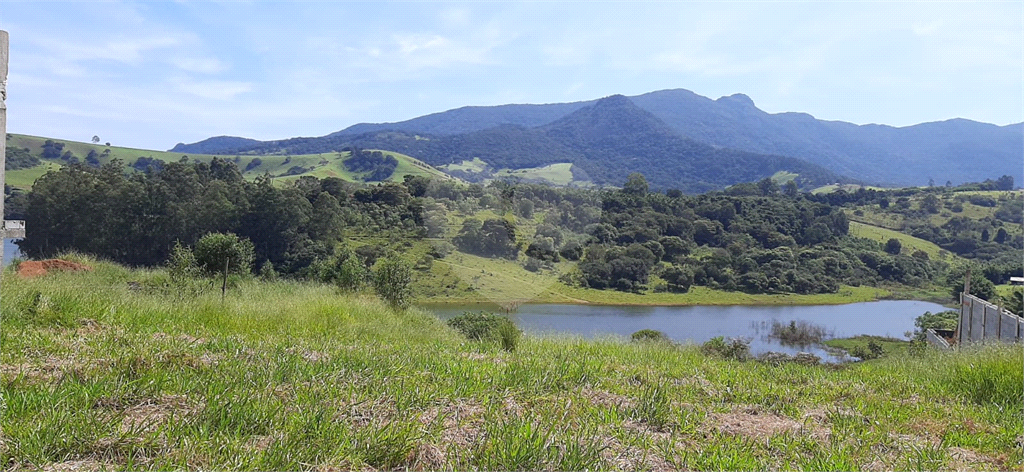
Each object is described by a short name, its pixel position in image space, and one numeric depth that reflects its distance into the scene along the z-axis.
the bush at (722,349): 10.01
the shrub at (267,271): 34.07
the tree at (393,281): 15.21
